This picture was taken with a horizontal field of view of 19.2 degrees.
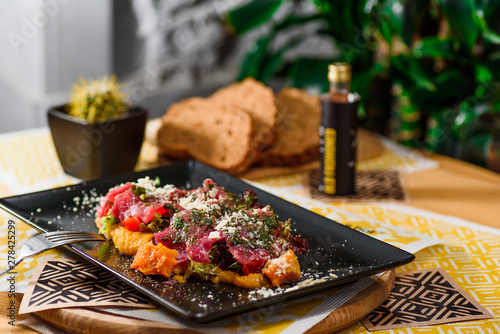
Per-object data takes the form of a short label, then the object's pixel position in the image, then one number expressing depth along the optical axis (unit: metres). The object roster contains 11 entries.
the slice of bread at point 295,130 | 1.56
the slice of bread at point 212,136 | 1.53
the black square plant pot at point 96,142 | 1.48
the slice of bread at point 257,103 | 1.55
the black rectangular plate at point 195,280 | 1.21
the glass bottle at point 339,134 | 1.46
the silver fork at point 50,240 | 1.26
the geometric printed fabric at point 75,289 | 1.23
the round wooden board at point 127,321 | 1.21
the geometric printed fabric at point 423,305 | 1.24
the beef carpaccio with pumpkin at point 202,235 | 1.24
